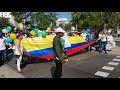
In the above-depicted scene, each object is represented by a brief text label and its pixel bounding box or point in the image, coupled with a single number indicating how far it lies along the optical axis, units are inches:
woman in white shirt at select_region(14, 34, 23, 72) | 148.6
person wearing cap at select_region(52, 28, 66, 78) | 115.0
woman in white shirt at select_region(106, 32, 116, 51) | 270.8
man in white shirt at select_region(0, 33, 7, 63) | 172.7
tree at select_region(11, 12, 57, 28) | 651.3
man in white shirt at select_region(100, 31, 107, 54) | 247.9
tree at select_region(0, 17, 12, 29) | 1148.7
